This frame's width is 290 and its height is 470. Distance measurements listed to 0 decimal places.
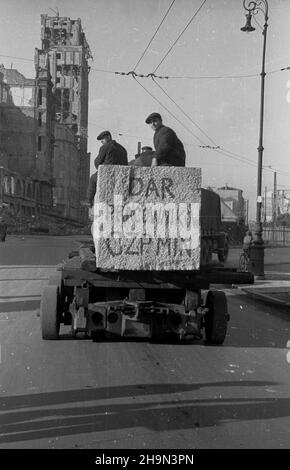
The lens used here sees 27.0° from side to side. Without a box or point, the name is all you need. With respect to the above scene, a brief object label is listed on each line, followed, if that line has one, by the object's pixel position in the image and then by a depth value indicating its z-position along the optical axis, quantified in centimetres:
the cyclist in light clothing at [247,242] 1872
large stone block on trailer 585
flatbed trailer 642
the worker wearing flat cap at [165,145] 660
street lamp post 1742
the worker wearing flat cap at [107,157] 671
